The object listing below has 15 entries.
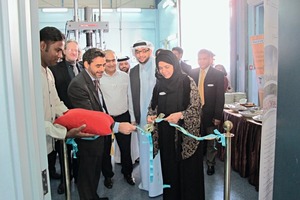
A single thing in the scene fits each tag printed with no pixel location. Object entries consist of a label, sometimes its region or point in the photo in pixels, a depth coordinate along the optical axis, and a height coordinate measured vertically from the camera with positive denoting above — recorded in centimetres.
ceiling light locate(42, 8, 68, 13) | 845 +186
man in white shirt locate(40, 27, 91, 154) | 153 -1
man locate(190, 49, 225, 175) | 312 -29
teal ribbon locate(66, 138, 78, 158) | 195 -50
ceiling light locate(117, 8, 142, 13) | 882 +190
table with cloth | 279 -80
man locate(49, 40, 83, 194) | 277 +0
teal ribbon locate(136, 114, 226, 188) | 192 -41
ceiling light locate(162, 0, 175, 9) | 734 +179
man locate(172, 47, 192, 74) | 369 +10
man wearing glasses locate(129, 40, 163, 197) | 265 -25
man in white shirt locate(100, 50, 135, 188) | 292 -26
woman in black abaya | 211 -46
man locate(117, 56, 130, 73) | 385 +10
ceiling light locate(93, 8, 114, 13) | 880 +189
